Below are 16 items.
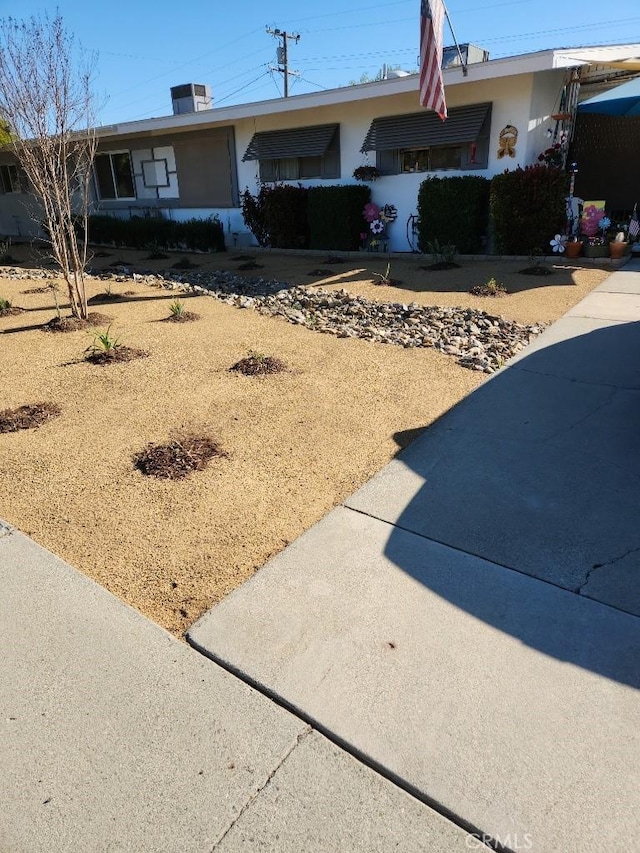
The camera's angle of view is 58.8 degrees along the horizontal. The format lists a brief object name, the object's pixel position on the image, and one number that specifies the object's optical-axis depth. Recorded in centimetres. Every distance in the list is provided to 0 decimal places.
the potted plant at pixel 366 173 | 1279
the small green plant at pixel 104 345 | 598
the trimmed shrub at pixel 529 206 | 1002
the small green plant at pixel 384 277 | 960
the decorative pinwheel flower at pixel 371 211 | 1281
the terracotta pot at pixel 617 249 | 988
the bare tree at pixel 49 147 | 663
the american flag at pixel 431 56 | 859
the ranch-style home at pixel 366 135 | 1074
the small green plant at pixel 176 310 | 776
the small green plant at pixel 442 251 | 1090
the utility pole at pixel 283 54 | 3594
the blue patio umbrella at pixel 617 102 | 991
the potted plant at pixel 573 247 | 1023
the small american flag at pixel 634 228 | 1009
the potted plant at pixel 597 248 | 1016
